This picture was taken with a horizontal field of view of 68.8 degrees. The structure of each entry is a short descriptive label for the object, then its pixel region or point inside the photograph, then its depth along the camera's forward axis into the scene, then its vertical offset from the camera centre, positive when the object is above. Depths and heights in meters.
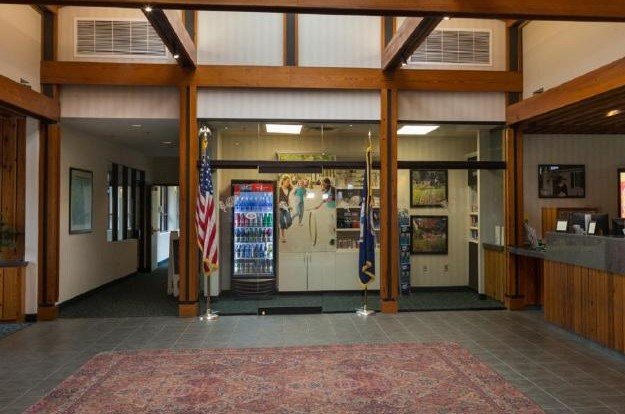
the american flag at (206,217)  6.54 -0.04
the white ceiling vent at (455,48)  7.04 +2.56
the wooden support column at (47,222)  6.49 -0.10
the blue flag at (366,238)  6.91 -0.37
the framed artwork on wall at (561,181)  7.40 +0.52
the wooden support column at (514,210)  7.11 +0.05
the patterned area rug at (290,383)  3.63 -1.52
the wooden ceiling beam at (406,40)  5.12 +2.15
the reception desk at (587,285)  4.74 -0.84
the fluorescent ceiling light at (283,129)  7.11 +1.35
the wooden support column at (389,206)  6.84 +0.11
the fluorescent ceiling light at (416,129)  7.31 +1.38
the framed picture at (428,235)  8.45 -0.40
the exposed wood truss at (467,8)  3.96 +1.83
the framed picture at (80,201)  7.52 +0.24
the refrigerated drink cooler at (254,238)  7.80 -0.42
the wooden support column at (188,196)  6.62 +0.27
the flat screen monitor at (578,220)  6.19 -0.10
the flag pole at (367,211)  6.84 +0.04
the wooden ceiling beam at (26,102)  5.45 +1.47
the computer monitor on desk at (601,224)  5.86 -0.15
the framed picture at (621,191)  7.61 +0.36
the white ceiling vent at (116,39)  6.70 +2.58
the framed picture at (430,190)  8.47 +0.43
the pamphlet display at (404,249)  8.27 -0.65
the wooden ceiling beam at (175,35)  4.96 +2.15
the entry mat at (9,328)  5.77 -1.49
